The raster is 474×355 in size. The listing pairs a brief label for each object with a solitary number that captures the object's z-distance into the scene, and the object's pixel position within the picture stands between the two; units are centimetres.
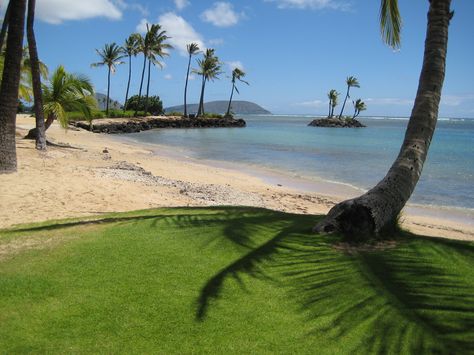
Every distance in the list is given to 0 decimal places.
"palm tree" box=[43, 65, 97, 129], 1841
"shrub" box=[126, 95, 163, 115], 6600
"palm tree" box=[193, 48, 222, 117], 7369
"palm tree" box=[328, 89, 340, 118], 10262
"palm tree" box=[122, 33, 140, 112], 5947
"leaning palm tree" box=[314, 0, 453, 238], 608
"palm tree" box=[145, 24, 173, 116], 5759
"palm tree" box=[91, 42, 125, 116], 5623
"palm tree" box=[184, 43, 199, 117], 6944
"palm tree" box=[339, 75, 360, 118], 9638
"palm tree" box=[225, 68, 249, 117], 8444
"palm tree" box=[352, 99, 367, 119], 10425
